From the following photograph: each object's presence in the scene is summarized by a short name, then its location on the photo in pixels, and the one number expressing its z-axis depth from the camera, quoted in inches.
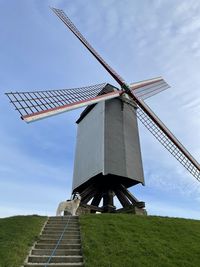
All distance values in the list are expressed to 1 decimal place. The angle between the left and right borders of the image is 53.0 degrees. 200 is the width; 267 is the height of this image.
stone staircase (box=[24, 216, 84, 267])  216.3
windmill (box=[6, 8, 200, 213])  482.2
